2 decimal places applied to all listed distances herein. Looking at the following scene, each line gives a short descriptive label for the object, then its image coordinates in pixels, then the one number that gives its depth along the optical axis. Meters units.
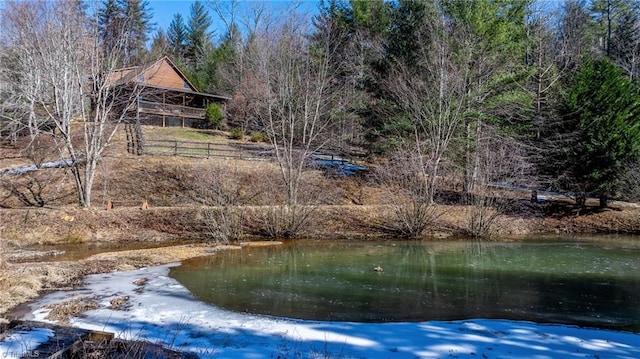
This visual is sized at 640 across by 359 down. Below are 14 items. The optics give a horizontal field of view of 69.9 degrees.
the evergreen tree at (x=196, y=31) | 57.53
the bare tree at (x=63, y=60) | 20.78
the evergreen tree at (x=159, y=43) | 38.99
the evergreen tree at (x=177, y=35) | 59.09
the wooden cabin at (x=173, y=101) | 40.09
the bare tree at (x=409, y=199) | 20.83
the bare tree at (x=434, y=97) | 23.16
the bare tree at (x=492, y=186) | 20.58
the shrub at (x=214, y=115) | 40.44
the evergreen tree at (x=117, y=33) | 23.14
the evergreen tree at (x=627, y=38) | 37.50
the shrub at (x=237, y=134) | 37.34
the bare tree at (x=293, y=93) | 22.25
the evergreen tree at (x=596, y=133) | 23.56
